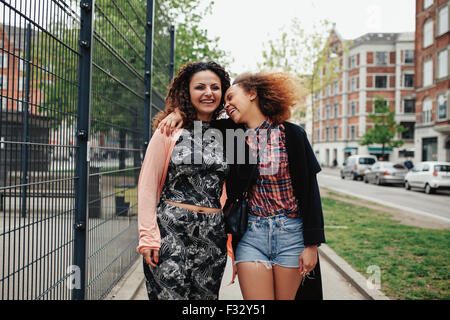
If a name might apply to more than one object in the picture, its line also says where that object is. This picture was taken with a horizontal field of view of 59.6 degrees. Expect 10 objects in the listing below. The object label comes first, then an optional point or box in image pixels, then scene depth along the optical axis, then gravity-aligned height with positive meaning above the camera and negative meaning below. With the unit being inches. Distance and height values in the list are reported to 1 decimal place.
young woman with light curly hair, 95.1 -14.4
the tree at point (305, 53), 839.1 +234.3
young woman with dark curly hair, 89.9 -13.4
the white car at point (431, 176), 767.1 -30.7
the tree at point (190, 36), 570.3 +182.1
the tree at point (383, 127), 1483.8 +129.7
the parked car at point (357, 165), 1184.8 -14.9
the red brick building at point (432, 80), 1154.0 +256.3
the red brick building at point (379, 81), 1894.7 +396.5
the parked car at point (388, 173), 987.9 -31.0
